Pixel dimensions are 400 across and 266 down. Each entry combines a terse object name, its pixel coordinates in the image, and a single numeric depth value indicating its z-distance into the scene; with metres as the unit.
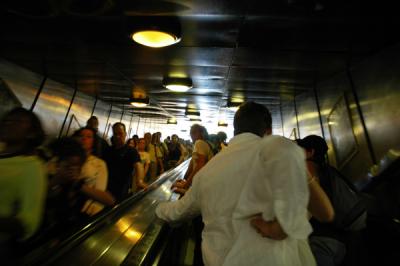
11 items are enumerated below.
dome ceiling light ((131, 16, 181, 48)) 2.64
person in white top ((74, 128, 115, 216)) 1.98
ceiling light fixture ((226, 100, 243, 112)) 7.02
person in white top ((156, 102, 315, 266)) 0.89
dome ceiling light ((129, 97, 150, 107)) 7.16
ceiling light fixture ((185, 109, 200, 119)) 9.54
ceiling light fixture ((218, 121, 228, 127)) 10.95
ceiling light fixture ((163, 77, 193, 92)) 4.87
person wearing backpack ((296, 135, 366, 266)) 1.68
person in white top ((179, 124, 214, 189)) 2.99
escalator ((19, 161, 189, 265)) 1.42
